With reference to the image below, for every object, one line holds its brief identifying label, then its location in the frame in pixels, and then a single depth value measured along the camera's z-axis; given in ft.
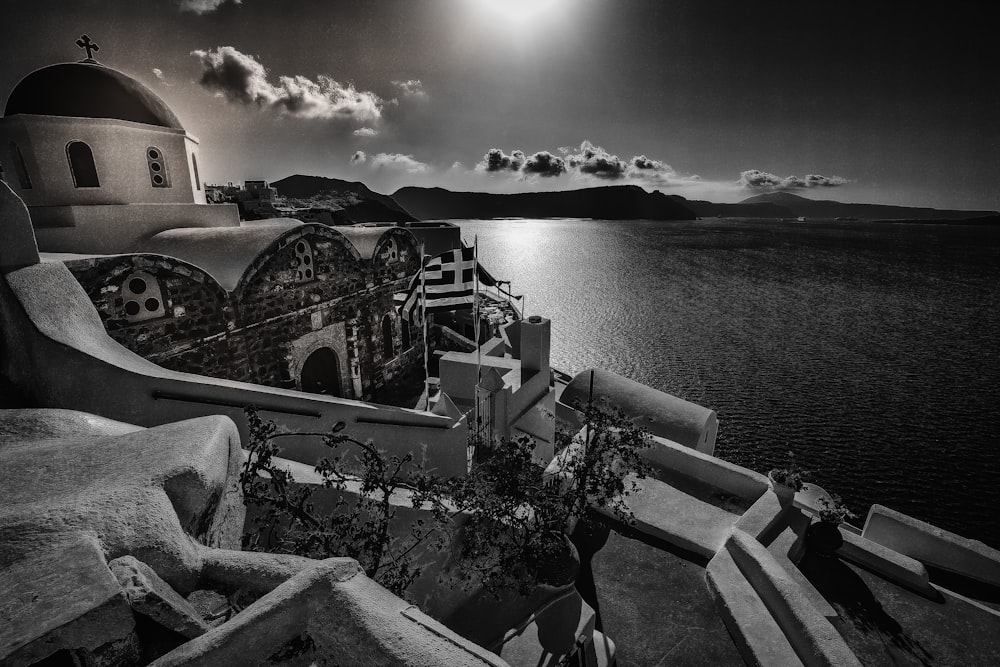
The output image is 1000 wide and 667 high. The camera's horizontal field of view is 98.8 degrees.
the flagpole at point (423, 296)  42.96
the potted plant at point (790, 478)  29.01
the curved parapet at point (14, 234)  25.89
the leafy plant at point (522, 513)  22.06
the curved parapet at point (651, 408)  46.11
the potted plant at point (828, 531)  27.68
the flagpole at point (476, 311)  43.68
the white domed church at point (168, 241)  36.83
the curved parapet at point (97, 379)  23.45
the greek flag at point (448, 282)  44.50
